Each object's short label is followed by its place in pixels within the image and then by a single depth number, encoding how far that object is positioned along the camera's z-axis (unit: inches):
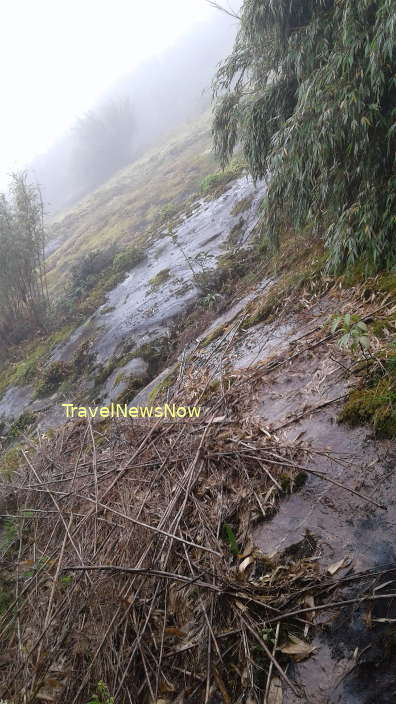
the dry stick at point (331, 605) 62.6
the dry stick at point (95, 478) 102.5
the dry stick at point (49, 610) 82.3
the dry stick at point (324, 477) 75.5
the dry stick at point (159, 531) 78.4
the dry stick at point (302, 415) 102.3
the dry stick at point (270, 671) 61.3
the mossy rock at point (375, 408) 85.5
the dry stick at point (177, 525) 72.4
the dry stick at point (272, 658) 60.7
